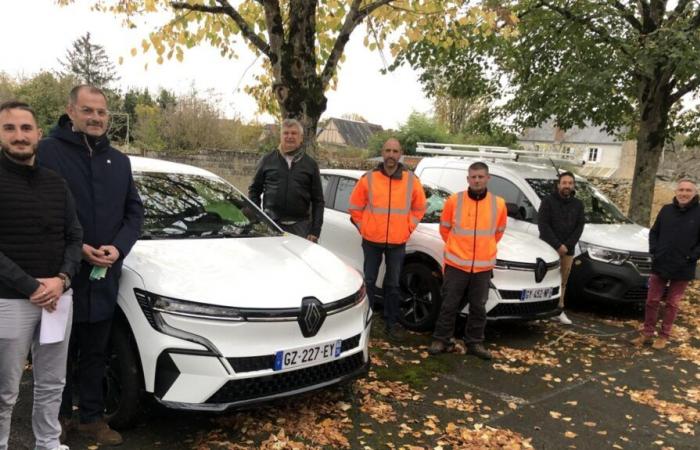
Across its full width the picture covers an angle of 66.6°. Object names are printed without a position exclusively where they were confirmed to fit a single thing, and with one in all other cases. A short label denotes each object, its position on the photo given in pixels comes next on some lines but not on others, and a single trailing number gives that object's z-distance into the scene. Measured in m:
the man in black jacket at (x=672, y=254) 5.44
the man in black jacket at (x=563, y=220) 6.18
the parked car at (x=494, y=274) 5.18
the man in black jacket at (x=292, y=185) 5.06
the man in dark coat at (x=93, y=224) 2.93
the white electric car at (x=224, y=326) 2.91
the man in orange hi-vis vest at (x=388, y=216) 5.07
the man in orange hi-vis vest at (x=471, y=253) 4.80
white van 6.34
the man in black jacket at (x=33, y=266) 2.52
